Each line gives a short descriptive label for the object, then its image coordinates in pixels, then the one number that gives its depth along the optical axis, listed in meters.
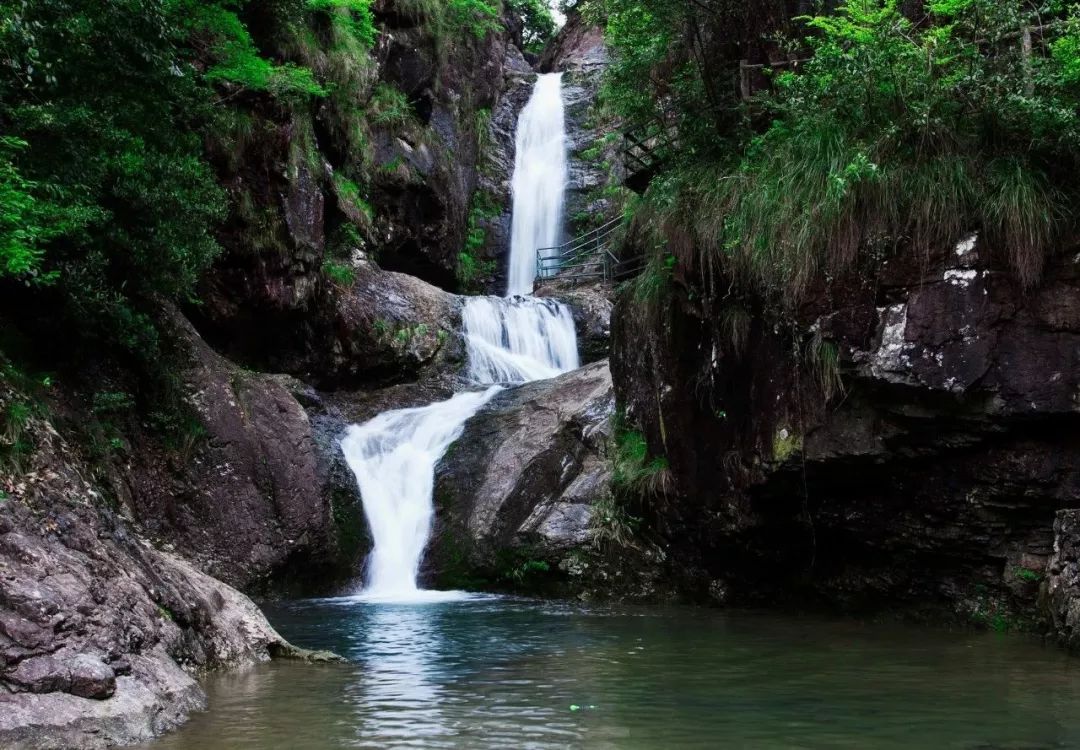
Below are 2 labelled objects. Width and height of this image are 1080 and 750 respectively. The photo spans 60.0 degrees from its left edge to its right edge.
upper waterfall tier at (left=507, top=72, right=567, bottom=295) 26.78
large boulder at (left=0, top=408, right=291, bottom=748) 4.80
